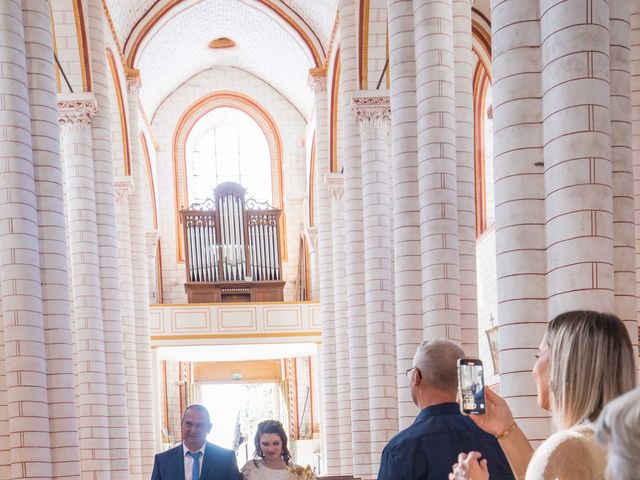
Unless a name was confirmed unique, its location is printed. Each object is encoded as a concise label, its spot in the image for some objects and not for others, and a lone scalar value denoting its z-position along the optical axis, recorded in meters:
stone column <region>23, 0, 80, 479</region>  11.62
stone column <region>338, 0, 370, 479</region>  17.41
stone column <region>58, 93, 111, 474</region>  16.09
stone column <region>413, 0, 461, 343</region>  10.90
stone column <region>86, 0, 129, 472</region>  17.09
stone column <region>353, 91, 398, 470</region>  15.80
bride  6.09
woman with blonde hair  2.44
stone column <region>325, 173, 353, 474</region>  19.78
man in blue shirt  3.56
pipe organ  26.73
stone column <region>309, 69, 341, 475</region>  20.92
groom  5.78
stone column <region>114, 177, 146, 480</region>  20.75
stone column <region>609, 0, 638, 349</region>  6.61
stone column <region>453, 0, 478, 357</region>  11.31
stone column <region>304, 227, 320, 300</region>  26.58
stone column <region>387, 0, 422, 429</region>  11.73
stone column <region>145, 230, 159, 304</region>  28.02
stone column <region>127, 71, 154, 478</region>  22.09
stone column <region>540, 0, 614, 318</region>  6.41
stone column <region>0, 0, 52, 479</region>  11.07
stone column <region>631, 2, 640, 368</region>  9.83
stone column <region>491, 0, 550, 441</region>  6.89
